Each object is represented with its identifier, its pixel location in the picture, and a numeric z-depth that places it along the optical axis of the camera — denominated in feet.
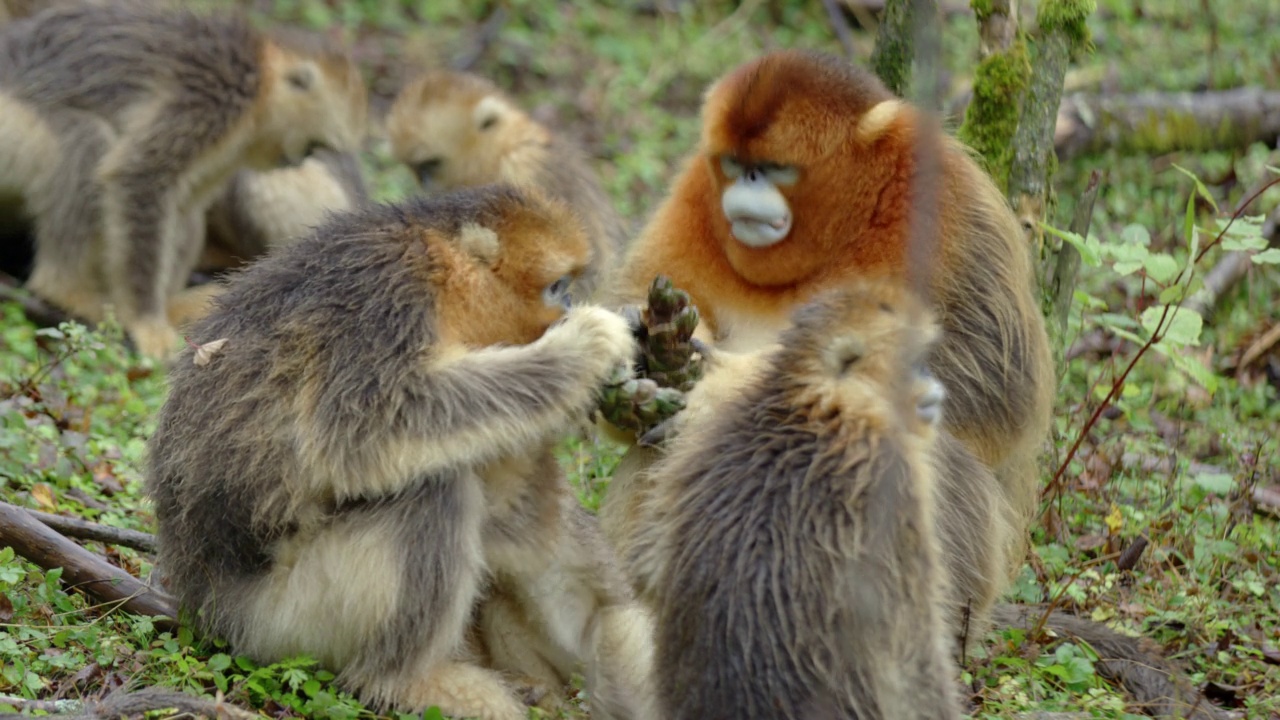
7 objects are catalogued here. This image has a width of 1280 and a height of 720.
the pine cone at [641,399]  30.07
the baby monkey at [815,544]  23.09
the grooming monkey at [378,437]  27.76
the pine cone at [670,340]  30.12
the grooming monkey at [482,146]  53.93
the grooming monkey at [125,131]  54.29
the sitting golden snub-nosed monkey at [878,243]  30.32
